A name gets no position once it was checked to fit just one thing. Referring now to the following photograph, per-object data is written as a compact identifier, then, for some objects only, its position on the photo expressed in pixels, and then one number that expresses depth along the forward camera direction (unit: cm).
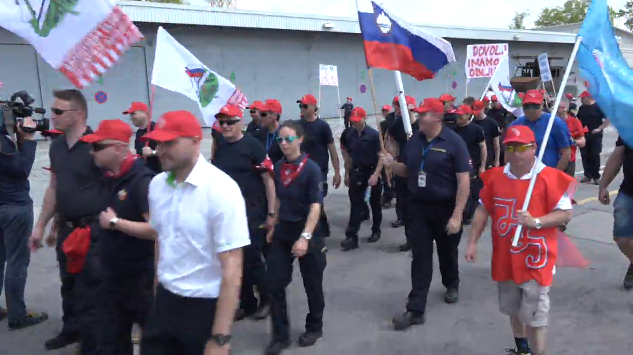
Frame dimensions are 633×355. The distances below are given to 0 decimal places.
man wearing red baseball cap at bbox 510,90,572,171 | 571
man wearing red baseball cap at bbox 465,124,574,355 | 368
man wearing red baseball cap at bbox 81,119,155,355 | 340
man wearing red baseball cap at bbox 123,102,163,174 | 649
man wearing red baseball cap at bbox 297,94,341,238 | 742
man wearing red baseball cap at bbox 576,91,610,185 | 1198
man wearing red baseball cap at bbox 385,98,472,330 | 487
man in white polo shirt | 260
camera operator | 473
